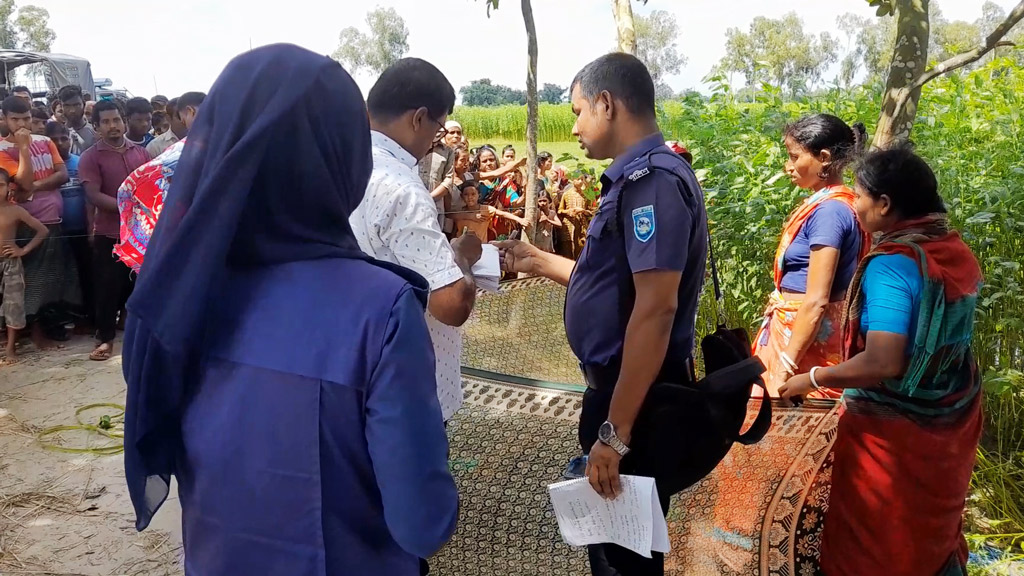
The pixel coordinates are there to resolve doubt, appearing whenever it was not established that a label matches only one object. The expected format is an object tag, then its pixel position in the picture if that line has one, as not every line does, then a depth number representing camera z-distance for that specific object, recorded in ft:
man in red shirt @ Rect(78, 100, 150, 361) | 16.74
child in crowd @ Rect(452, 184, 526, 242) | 22.40
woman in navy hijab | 3.37
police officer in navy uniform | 5.29
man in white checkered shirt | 5.80
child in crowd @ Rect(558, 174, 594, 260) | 27.17
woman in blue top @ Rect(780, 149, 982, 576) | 6.09
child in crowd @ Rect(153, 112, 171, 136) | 24.52
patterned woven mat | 7.39
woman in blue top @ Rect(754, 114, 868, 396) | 7.76
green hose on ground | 12.22
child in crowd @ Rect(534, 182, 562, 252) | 26.30
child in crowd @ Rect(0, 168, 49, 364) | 16.01
